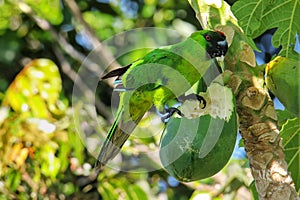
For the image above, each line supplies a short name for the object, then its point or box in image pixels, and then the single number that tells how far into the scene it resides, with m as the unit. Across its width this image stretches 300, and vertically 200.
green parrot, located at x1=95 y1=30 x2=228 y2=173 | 6.38
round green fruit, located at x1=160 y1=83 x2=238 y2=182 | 6.39
